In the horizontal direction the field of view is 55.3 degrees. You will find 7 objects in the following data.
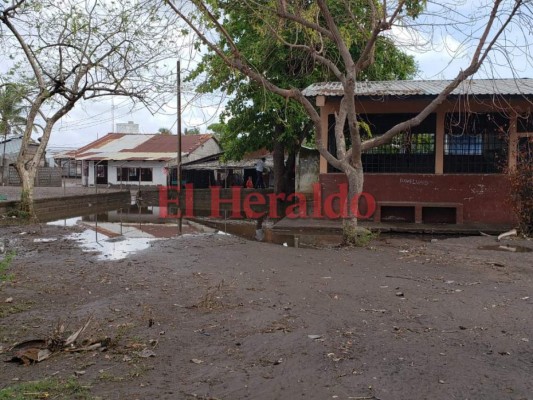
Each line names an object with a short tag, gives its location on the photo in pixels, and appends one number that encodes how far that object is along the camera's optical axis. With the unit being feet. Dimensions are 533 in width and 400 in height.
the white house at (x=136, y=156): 116.78
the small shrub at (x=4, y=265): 16.34
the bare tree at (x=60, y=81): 45.78
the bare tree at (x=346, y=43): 28.78
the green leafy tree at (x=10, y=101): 48.03
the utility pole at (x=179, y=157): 65.77
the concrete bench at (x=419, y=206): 48.01
